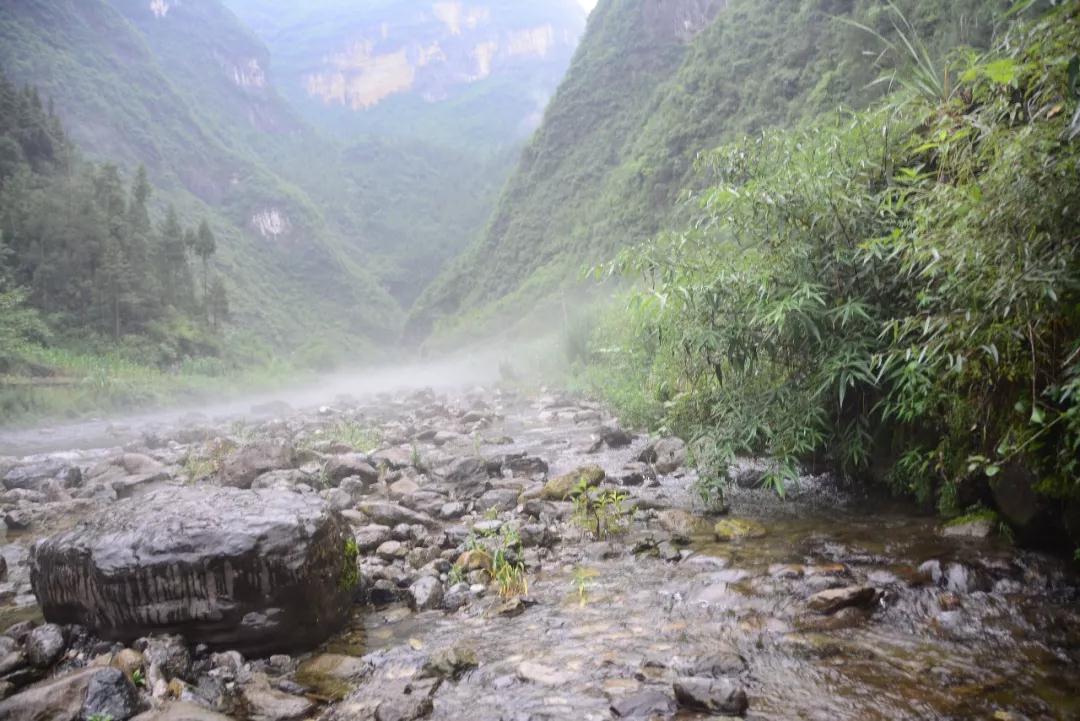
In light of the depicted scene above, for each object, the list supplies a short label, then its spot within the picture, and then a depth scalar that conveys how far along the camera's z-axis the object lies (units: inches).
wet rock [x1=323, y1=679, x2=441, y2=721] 122.6
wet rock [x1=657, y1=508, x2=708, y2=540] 225.0
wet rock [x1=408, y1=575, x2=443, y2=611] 181.2
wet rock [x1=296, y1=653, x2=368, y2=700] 136.9
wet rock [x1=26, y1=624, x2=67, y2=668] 143.7
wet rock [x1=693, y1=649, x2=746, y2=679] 129.2
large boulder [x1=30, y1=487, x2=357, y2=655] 149.6
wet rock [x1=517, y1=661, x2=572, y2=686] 132.0
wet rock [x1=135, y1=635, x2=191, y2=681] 139.0
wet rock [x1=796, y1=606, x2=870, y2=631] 144.1
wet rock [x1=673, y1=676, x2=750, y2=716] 115.0
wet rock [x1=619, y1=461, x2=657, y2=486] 305.7
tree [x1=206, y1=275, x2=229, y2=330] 1834.4
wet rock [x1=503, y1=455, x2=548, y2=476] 346.9
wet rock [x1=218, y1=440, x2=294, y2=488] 329.1
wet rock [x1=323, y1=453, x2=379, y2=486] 331.9
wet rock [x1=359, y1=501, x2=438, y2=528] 252.8
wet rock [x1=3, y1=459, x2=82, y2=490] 386.3
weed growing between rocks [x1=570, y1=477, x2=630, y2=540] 236.2
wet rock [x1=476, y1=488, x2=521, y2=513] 275.4
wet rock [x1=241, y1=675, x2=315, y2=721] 125.7
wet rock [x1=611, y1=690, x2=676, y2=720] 116.0
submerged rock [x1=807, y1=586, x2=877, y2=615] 150.6
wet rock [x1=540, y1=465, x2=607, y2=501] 285.0
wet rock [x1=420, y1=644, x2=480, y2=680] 138.2
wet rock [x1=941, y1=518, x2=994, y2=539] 179.9
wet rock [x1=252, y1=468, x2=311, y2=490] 310.2
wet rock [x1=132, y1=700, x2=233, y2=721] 113.3
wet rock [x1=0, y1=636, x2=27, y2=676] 137.5
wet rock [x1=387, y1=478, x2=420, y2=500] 302.0
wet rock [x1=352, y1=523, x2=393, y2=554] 223.9
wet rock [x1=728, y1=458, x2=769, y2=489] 273.4
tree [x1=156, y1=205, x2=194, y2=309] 1686.1
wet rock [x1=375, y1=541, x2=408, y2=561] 217.5
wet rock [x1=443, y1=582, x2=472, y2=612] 179.8
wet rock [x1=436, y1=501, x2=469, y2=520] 270.5
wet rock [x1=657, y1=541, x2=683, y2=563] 201.2
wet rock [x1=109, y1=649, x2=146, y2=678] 136.4
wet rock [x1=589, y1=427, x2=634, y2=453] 403.2
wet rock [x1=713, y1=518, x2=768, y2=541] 214.7
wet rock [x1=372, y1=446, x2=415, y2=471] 368.8
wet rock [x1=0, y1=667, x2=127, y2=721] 115.9
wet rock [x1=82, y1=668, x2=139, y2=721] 117.7
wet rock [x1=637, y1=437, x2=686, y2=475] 324.2
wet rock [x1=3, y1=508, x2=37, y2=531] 294.0
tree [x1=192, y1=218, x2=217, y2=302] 1859.0
